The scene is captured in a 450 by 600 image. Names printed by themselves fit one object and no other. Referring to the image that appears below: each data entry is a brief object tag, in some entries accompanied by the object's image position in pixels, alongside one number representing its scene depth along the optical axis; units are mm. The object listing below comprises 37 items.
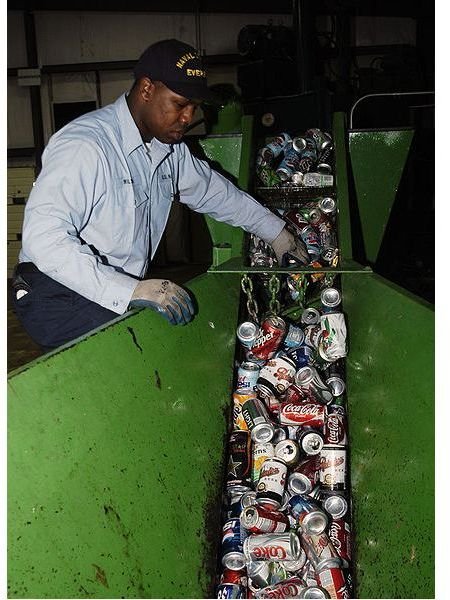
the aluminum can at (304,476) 2285
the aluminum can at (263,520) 2127
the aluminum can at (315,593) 1980
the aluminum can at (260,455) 2414
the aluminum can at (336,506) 2221
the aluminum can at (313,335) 2756
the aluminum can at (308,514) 2125
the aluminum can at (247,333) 2742
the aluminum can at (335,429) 2361
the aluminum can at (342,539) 2131
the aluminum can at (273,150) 3889
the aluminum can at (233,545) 2135
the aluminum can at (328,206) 3553
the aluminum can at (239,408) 2592
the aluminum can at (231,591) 2066
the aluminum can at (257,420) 2439
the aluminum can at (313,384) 2557
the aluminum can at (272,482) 2250
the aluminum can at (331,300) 2770
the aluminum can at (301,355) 2713
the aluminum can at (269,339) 2729
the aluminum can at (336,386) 2613
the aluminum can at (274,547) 2047
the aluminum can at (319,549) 2037
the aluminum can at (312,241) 3393
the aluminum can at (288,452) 2377
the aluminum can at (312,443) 2387
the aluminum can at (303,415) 2461
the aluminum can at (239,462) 2420
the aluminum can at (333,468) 2301
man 2094
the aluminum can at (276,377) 2652
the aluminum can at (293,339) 2811
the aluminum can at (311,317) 2951
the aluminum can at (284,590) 2025
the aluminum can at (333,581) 1988
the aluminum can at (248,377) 2689
